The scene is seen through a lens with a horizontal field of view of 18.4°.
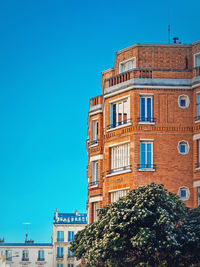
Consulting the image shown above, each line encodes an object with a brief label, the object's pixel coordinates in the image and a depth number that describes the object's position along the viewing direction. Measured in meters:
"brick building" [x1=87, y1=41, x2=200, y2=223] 44.78
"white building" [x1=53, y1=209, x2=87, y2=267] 129.25
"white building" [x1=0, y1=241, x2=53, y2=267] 131.25
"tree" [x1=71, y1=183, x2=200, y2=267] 33.88
